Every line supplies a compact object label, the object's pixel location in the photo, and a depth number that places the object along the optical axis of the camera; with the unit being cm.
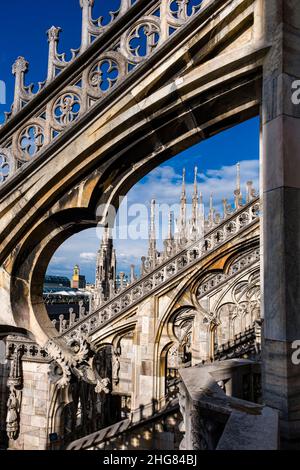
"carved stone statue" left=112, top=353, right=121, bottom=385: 1236
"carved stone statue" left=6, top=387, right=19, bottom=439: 989
